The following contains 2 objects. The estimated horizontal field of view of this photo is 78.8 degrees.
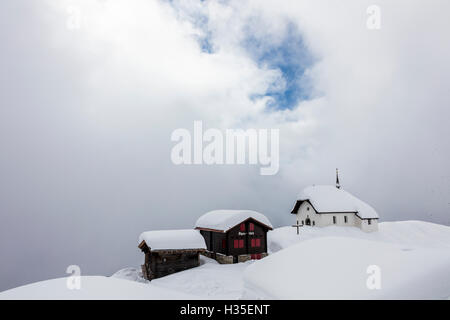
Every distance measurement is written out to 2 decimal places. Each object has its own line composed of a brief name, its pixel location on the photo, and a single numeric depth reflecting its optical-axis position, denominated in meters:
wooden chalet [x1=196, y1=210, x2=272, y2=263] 27.39
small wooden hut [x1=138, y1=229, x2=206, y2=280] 23.72
